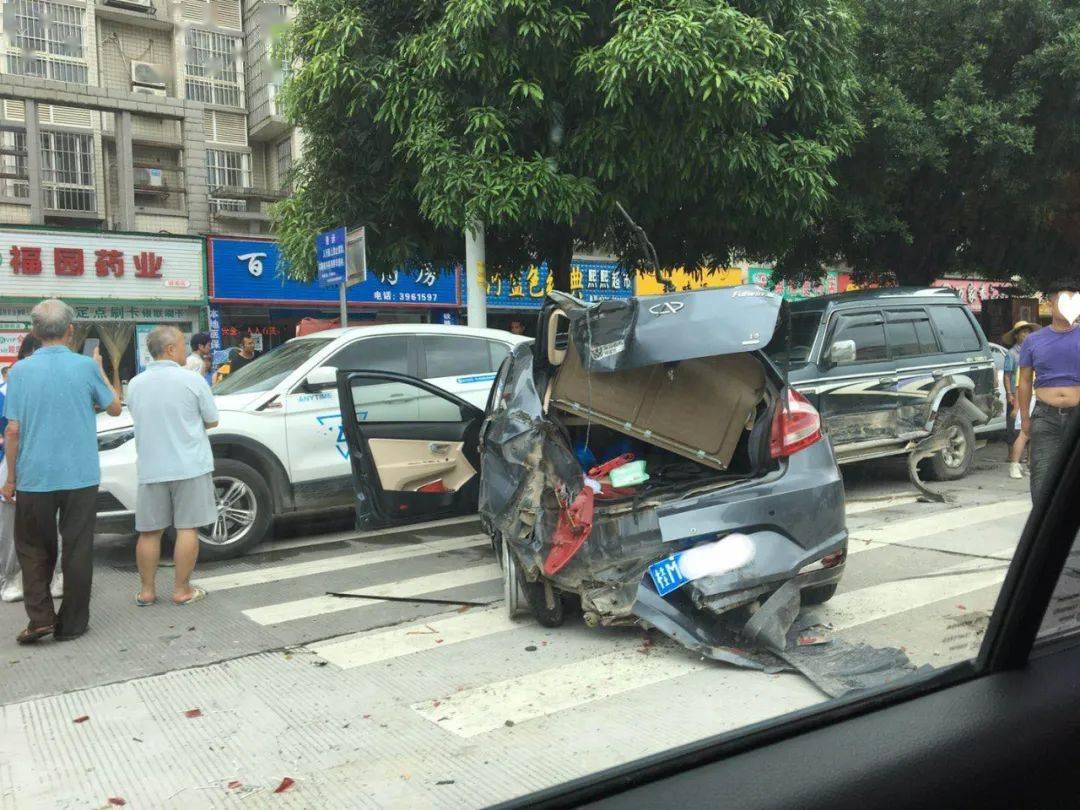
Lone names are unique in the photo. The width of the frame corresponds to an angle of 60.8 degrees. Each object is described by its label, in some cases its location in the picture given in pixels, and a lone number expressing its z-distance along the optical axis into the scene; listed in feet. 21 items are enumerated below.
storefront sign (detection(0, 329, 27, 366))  50.16
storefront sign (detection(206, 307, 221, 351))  56.59
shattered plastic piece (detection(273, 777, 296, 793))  9.44
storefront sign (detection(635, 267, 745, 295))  41.75
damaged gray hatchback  13.17
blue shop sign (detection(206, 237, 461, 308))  56.39
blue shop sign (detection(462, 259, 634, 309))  46.57
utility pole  36.78
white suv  21.12
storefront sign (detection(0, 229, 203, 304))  50.14
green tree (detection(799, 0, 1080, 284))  36.91
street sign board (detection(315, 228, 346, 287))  33.32
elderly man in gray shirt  17.48
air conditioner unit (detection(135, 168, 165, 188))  50.70
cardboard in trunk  15.07
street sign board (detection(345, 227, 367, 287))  31.64
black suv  26.32
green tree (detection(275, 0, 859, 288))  29.43
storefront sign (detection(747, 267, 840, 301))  49.57
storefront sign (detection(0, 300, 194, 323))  50.86
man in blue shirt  15.64
